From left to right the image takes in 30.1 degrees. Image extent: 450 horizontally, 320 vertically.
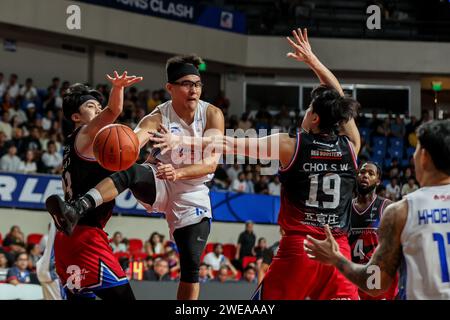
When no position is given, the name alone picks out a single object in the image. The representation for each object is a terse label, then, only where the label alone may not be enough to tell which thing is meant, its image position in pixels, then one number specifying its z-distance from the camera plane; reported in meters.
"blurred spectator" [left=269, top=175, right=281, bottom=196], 18.94
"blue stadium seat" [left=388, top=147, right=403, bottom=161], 20.59
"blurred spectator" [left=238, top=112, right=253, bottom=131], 21.39
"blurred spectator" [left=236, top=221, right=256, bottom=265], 16.83
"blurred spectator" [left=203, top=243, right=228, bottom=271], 15.67
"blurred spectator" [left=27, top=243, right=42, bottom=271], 13.72
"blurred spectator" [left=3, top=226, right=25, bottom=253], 14.01
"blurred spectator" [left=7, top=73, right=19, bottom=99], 19.19
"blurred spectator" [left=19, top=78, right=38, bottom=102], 19.14
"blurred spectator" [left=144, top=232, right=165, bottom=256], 15.51
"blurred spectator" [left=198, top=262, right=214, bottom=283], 13.91
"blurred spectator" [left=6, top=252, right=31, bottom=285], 12.23
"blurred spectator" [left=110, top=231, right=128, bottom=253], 15.52
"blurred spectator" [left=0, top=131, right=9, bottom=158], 16.30
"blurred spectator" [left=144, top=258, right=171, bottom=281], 13.42
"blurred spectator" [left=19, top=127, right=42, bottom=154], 16.77
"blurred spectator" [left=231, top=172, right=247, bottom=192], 18.66
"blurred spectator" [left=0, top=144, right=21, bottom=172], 16.11
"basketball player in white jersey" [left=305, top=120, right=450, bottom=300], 4.18
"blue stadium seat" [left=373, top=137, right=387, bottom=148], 20.90
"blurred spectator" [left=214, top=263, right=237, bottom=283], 14.41
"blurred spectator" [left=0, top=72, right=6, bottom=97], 18.69
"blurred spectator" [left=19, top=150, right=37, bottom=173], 16.36
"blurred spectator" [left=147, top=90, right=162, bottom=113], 21.08
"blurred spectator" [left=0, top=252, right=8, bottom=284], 12.43
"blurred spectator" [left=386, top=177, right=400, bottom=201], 18.19
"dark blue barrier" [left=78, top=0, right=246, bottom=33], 22.45
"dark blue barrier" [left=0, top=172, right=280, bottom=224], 16.22
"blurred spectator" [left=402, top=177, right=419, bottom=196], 18.53
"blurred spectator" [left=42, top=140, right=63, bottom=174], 16.73
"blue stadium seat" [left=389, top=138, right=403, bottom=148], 20.73
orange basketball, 6.27
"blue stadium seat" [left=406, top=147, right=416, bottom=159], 20.63
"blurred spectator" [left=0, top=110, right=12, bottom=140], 16.94
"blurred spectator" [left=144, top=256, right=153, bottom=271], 13.80
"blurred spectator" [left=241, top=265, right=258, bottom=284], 13.95
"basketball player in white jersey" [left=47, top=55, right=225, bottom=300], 6.93
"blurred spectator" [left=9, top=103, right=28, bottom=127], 17.20
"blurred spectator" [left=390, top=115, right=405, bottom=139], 21.28
